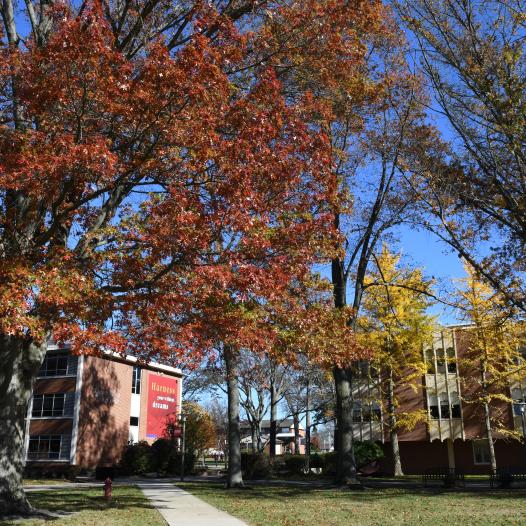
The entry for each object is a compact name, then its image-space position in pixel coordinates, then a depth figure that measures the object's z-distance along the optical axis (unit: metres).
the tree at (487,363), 31.02
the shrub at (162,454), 35.16
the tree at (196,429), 41.00
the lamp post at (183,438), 29.59
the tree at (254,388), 35.81
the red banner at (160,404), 41.31
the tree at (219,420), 68.88
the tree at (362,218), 18.78
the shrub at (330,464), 32.81
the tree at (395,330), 33.22
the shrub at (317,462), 39.31
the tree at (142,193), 8.12
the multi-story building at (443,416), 35.56
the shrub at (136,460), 35.00
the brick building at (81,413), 34.09
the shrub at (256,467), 28.61
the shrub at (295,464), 34.91
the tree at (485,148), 12.49
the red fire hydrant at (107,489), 15.48
